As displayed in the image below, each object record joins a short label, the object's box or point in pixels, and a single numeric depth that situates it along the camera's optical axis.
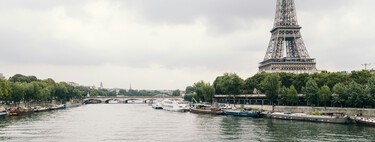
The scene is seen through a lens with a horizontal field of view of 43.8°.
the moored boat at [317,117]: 66.98
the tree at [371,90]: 69.89
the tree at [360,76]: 86.19
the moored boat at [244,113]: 86.81
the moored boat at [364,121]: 61.38
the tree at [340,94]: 75.79
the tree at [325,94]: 81.31
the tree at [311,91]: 84.62
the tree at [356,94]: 72.25
